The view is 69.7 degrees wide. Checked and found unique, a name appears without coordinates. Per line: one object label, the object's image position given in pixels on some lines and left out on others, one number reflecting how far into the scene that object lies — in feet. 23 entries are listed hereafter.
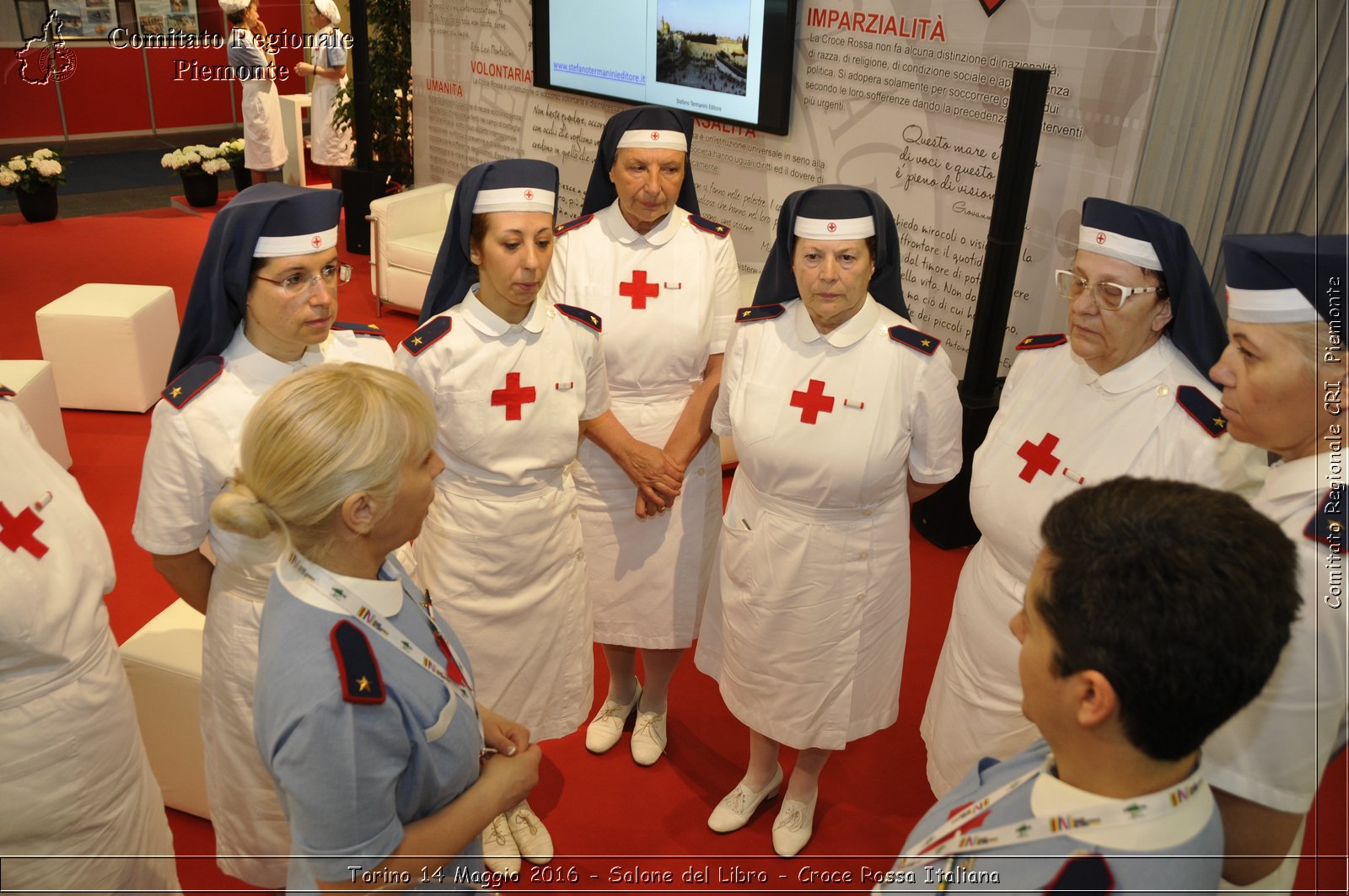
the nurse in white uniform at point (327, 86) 27.84
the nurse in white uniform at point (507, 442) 7.66
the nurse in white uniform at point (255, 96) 29.12
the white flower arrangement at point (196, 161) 27.75
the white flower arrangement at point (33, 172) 25.30
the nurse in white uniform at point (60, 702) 5.51
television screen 16.56
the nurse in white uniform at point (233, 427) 6.37
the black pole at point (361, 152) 24.27
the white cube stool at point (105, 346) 16.17
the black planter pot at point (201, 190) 28.63
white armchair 20.74
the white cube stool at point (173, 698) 8.27
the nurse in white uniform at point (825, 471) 7.62
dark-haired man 3.08
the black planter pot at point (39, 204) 26.27
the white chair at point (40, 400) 13.66
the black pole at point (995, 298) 11.69
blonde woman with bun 4.00
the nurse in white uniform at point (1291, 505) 4.18
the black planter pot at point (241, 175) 30.96
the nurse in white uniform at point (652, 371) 9.36
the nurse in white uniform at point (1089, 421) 6.25
